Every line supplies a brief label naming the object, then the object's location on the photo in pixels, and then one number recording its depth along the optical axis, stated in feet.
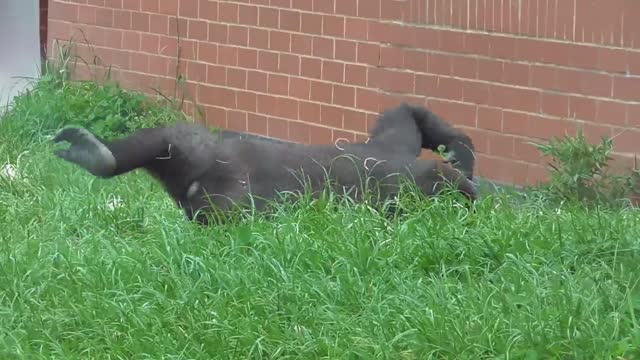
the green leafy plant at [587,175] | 51.96
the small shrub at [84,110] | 69.92
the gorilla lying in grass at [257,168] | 43.83
